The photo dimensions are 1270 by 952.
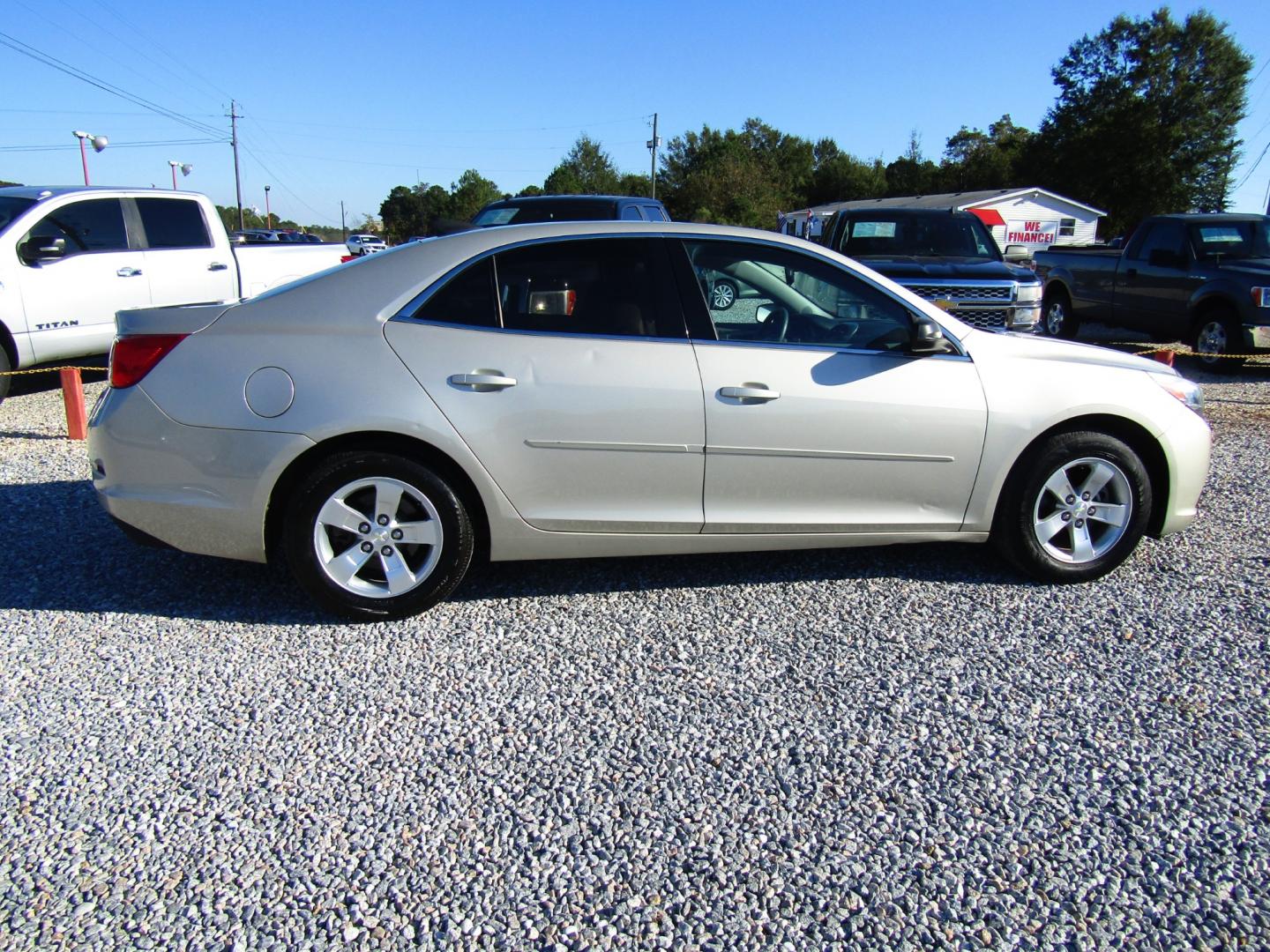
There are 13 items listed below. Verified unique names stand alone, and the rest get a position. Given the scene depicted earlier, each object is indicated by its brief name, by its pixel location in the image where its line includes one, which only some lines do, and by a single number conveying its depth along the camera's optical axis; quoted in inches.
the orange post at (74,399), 275.5
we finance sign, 1957.4
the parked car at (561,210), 438.3
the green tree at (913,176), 3346.5
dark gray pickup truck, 421.4
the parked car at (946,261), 380.5
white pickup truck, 335.3
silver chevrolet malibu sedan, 149.2
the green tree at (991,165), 2628.0
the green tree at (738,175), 2506.2
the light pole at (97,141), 1536.7
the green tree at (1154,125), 2242.9
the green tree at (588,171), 2945.1
